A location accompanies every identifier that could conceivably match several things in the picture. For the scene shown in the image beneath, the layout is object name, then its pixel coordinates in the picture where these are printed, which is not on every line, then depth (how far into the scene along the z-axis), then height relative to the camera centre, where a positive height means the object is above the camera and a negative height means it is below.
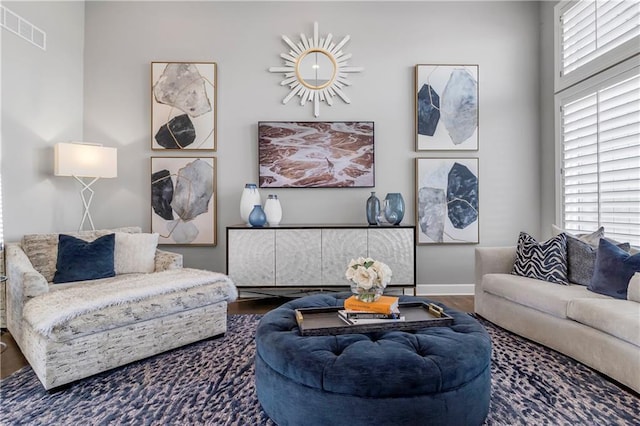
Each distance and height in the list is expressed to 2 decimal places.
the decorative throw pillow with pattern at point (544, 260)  2.64 -0.38
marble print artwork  3.81 +0.66
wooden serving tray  1.58 -0.55
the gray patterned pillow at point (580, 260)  2.56 -0.36
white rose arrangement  1.72 -0.33
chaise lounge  1.85 -0.63
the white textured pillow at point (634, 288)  2.03 -0.46
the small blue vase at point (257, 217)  3.46 -0.05
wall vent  2.85 +1.66
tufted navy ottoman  1.27 -0.65
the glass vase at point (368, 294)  1.75 -0.42
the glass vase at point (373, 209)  3.52 +0.04
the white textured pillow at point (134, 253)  2.96 -0.37
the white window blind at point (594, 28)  2.73 +1.67
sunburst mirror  3.82 +1.64
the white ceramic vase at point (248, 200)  3.58 +0.13
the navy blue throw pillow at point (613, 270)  2.16 -0.37
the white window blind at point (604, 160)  2.68 +0.48
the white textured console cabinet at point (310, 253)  3.36 -0.41
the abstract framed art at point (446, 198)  3.84 +0.17
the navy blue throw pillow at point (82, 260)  2.66 -0.39
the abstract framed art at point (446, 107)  3.84 +1.21
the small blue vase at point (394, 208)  3.51 +0.05
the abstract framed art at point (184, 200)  3.79 +0.14
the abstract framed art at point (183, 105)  3.80 +1.21
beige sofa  1.83 -0.68
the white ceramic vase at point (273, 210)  3.56 +0.02
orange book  1.70 -0.48
